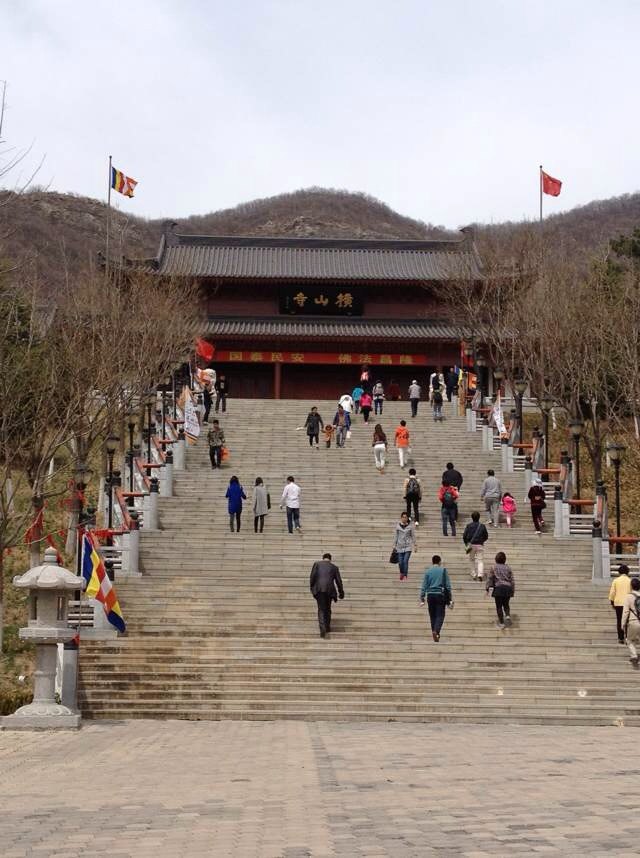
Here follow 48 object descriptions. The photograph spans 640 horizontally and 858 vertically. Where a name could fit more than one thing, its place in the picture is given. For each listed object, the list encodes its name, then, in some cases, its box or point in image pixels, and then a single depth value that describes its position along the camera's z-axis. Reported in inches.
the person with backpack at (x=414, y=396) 1542.8
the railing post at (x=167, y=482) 1155.3
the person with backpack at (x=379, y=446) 1240.2
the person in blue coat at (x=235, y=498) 1043.3
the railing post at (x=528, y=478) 1207.6
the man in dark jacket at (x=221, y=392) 1545.3
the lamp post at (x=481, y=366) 1807.3
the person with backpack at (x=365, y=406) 1531.7
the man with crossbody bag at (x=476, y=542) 925.2
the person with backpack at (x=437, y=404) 1509.6
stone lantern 638.5
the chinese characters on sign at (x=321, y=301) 2300.4
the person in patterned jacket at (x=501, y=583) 812.0
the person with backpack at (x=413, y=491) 1070.4
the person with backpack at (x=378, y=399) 1601.9
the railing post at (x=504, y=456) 1273.4
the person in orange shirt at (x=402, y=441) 1256.8
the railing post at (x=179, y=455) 1258.6
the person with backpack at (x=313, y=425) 1358.3
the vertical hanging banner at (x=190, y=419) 1342.3
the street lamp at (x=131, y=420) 1152.0
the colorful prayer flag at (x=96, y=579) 768.9
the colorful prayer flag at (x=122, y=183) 1964.8
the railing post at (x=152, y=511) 1053.8
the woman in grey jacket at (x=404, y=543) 912.3
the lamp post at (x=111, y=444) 1058.1
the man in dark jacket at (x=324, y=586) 798.5
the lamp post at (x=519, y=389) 1380.4
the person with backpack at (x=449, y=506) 1055.0
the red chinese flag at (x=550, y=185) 2010.7
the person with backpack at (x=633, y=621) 757.3
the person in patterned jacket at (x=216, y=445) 1254.9
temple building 2177.7
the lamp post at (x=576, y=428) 1135.0
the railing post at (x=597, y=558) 951.0
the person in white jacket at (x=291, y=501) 1040.8
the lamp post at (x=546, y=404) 1288.1
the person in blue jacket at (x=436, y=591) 775.7
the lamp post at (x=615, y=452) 1023.0
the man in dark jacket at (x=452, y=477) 1103.6
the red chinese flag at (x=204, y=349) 1871.3
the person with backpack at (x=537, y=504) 1065.5
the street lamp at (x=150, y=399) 1349.7
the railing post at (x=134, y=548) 941.2
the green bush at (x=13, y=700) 688.4
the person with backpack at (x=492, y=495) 1075.9
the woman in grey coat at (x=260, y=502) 1043.3
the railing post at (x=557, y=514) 1061.8
